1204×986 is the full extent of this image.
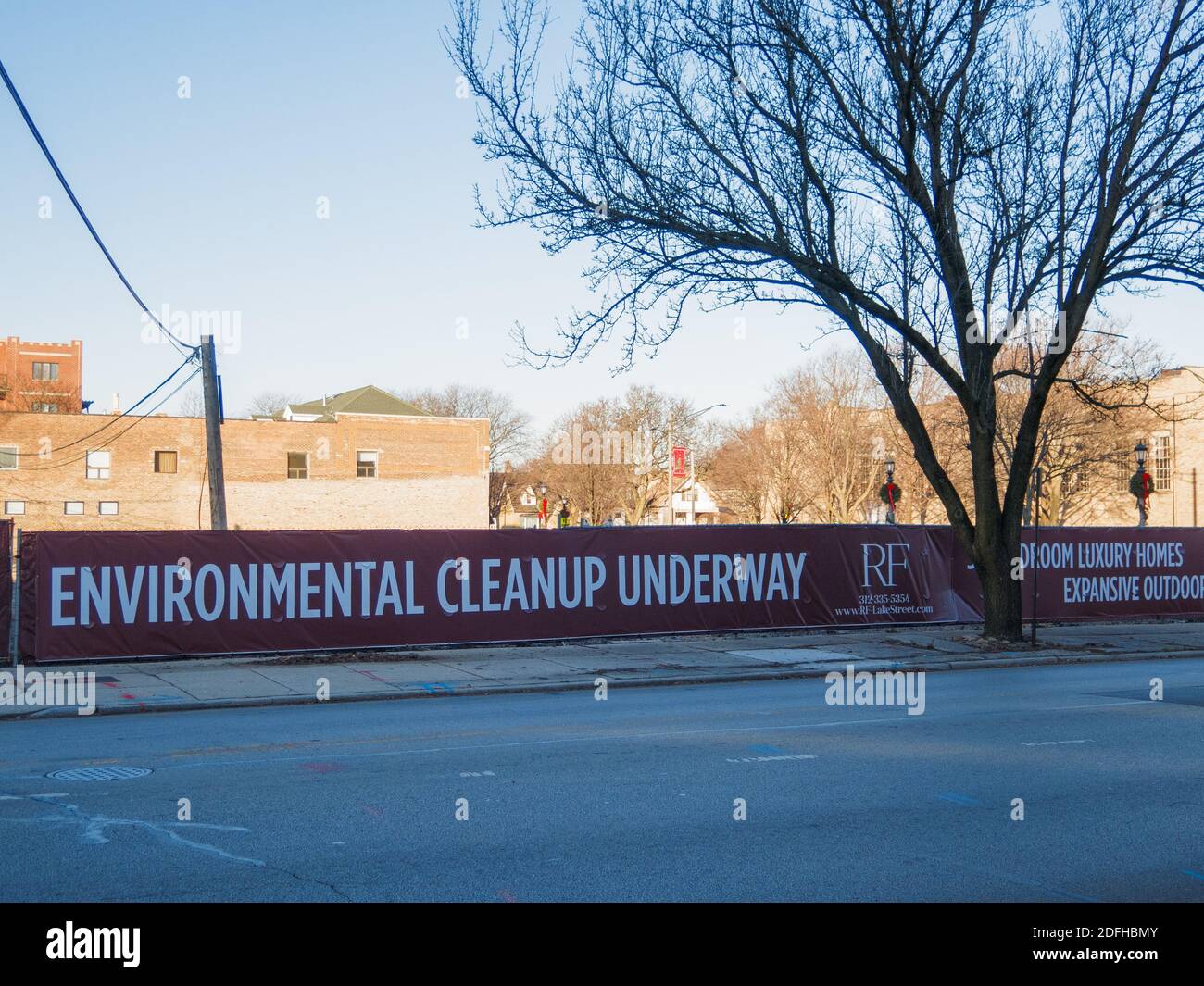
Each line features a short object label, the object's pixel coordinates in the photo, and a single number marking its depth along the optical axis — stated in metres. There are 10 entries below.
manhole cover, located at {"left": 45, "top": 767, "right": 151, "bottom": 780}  8.68
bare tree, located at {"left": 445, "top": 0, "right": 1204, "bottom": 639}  18.08
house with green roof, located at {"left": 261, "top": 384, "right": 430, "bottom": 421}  71.88
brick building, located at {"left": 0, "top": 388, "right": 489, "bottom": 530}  56.59
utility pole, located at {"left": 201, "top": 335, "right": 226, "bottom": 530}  19.33
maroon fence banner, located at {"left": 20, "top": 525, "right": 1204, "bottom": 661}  16.23
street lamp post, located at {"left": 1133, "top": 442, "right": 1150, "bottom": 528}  30.58
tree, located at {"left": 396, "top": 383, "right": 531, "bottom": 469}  85.06
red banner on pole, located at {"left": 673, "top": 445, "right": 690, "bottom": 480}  52.15
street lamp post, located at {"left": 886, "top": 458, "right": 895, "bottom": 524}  28.82
